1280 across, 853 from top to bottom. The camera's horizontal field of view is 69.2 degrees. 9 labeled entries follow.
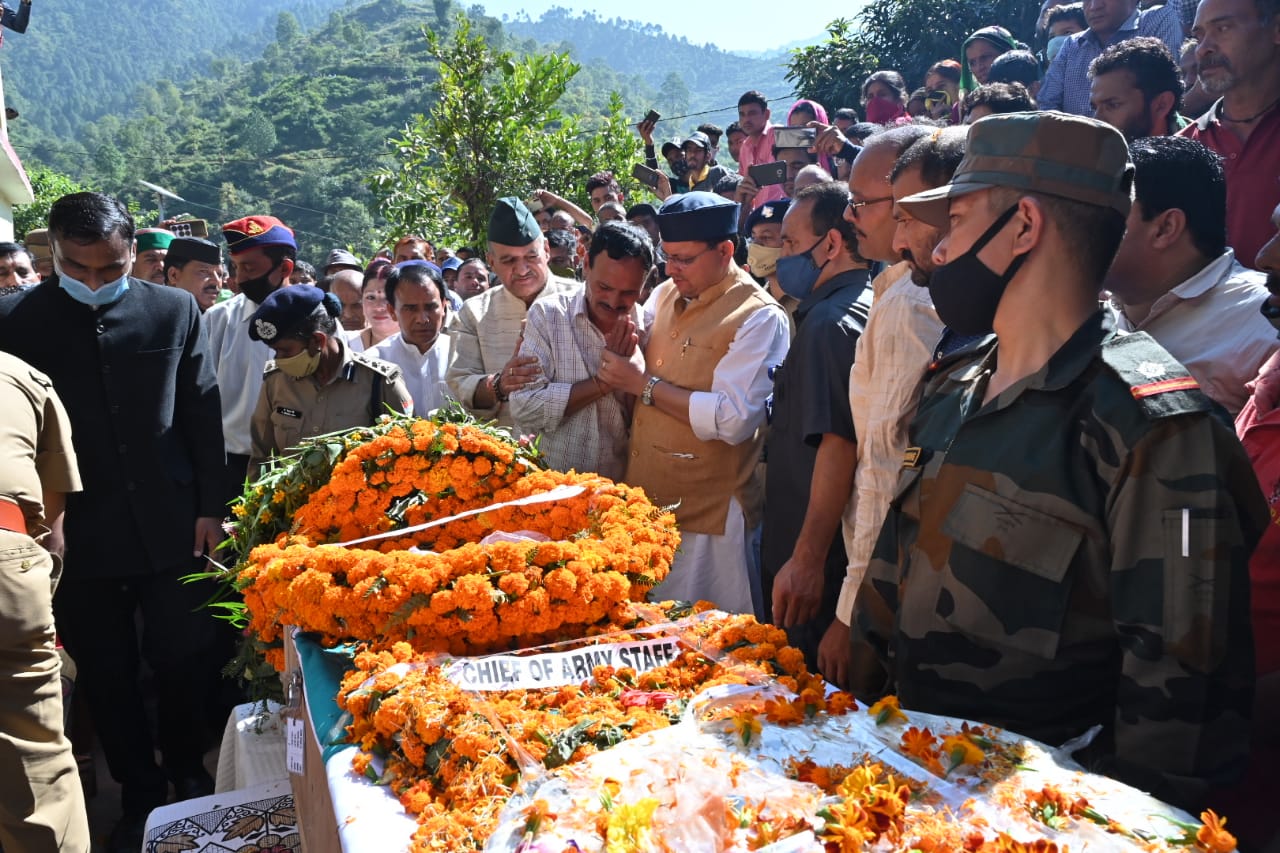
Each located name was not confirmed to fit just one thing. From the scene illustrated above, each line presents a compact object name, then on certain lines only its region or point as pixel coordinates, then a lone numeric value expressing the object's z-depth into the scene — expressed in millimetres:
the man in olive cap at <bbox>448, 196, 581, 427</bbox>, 4363
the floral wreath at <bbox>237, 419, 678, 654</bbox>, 2268
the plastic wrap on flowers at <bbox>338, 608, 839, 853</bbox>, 1657
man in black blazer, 3789
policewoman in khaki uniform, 3855
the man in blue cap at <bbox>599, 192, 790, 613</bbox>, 3465
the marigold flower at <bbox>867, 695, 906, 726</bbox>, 1653
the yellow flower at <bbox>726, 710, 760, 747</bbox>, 1628
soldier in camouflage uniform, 1478
